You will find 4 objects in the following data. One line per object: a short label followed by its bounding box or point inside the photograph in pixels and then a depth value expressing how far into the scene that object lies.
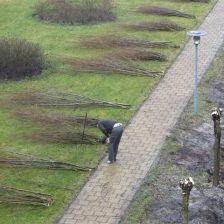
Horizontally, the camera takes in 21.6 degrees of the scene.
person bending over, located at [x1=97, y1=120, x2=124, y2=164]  13.23
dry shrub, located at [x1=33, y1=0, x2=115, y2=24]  24.52
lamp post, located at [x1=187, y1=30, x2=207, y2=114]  15.10
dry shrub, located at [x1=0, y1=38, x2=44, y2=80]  19.03
